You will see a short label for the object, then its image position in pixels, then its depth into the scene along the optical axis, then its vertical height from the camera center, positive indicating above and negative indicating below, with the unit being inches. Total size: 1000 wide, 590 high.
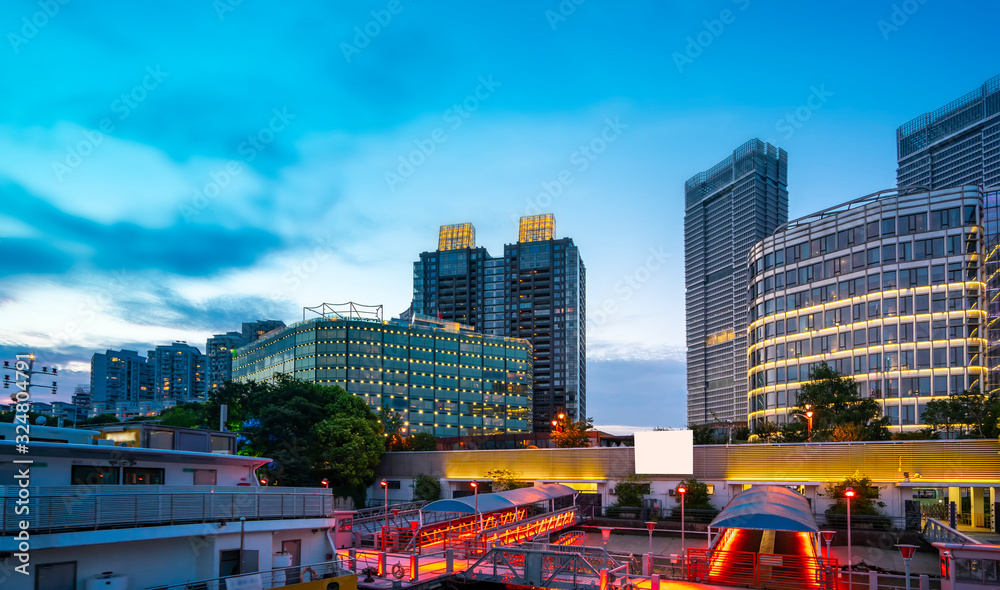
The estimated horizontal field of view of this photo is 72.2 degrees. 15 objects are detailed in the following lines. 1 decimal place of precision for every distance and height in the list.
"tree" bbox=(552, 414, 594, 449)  2645.2 -275.8
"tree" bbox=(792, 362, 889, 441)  2596.7 -166.4
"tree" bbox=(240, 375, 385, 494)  2420.0 -297.1
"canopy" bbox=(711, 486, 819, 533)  1091.2 -255.7
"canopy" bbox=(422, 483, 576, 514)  1357.0 -314.1
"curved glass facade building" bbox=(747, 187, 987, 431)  3125.0 +320.0
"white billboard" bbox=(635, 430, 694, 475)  2007.9 -261.6
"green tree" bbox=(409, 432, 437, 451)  3253.0 -381.3
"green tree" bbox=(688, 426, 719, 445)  2561.5 -278.9
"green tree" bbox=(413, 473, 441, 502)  2427.9 -444.4
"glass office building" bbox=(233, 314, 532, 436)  5531.5 -32.3
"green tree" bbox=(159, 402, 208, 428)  3573.8 -296.7
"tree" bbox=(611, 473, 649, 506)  2006.5 -370.8
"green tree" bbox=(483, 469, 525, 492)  2281.0 -387.6
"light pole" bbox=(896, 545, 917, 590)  1042.7 -284.7
